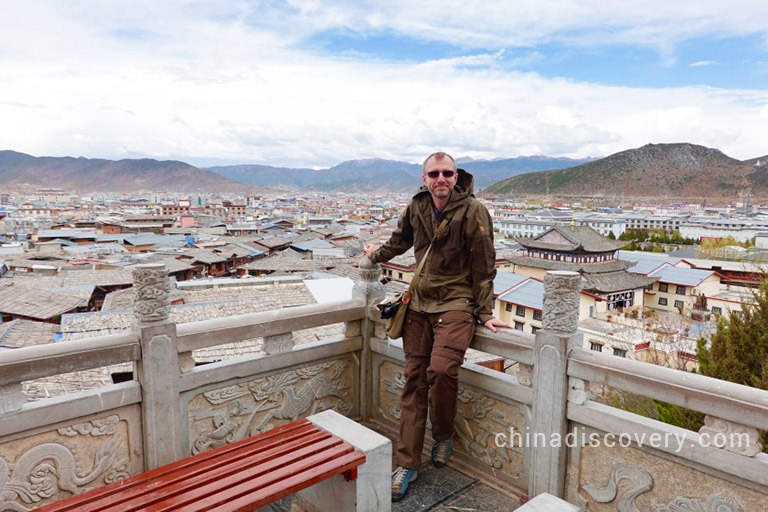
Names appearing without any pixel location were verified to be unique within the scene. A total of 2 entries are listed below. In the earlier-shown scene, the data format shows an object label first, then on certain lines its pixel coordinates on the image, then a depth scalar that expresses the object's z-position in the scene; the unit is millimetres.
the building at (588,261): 33809
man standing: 3168
